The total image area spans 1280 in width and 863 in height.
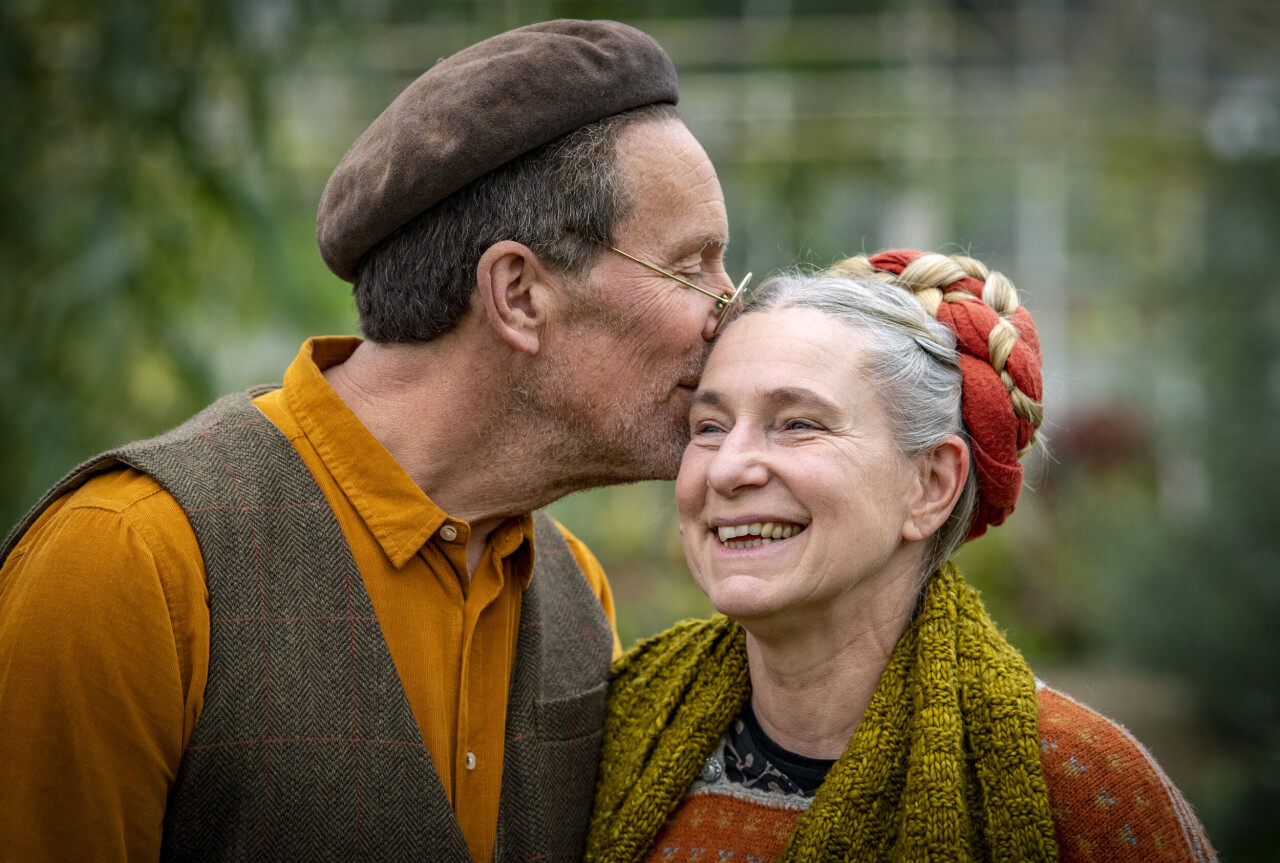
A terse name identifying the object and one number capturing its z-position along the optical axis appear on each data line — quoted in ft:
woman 8.65
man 8.56
